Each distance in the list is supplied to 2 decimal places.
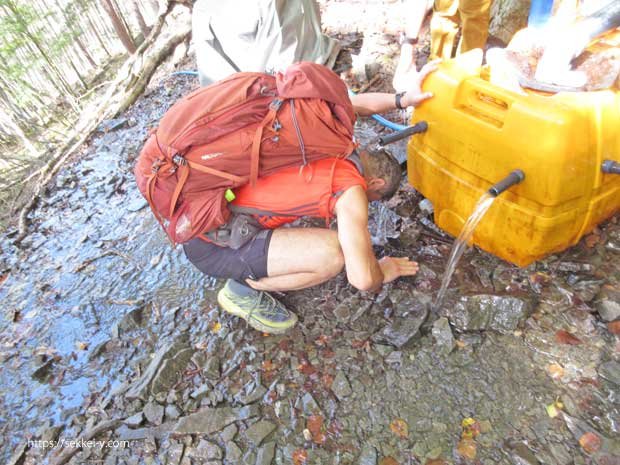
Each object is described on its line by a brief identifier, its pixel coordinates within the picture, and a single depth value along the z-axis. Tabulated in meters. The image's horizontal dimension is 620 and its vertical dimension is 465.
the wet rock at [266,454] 1.77
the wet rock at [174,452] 1.85
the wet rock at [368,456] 1.69
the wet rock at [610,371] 1.73
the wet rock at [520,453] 1.57
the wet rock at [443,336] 1.99
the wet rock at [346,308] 2.26
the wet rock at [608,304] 1.92
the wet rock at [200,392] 2.06
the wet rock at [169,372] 2.11
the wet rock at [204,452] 1.83
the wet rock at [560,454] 1.56
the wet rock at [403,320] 2.06
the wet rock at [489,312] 2.00
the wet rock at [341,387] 1.93
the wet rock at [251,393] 2.00
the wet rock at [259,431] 1.85
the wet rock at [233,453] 1.81
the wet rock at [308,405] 1.91
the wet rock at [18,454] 2.00
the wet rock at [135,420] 2.00
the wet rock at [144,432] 1.95
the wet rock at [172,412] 2.00
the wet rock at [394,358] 2.00
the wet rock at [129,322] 2.52
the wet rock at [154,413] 2.00
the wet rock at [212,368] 2.14
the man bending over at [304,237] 1.78
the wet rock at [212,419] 1.92
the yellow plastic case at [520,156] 1.59
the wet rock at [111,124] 5.13
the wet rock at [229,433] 1.87
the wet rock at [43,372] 2.38
